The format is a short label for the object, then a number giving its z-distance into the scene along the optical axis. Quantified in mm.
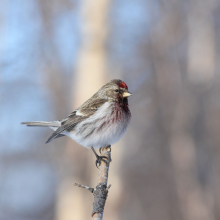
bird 4984
